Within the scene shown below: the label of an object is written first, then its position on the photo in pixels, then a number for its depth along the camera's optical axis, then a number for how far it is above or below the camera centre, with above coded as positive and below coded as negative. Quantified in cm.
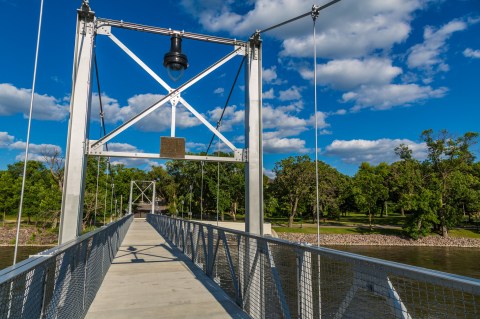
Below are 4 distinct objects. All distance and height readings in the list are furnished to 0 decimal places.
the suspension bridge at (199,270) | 184 -50
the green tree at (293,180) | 3769 +268
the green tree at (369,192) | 3847 +156
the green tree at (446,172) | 3378 +363
